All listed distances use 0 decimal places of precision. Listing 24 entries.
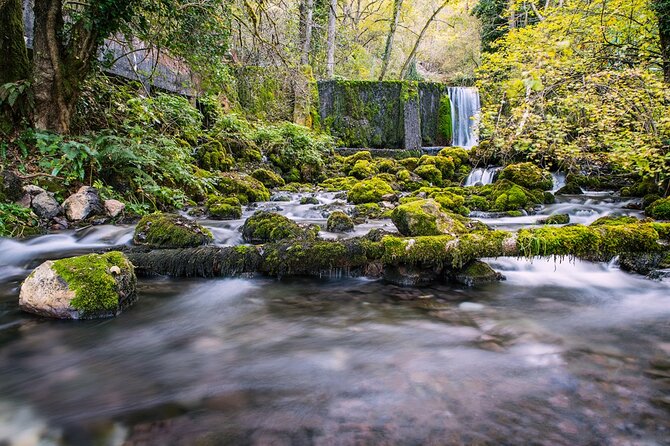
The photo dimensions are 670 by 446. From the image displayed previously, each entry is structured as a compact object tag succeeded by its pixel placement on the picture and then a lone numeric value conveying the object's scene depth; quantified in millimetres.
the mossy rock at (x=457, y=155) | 14688
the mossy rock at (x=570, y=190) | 11172
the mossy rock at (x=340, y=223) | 6416
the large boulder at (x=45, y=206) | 6242
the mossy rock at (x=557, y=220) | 7309
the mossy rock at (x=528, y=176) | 10961
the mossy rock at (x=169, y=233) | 4934
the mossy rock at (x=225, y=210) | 7723
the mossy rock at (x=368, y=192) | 9820
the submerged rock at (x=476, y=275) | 4191
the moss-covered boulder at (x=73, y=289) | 3088
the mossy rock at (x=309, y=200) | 9773
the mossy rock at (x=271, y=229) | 5263
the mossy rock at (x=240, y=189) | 9930
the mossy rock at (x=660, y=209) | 7137
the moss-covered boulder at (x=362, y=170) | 14000
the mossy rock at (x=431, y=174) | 13383
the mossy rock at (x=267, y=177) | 12258
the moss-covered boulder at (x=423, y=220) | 4520
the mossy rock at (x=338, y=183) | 12102
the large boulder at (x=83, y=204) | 6465
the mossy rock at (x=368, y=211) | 8008
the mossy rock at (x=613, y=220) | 5167
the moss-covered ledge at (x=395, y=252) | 3678
